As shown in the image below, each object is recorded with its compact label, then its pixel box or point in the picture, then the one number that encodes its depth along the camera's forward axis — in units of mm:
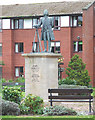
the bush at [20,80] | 38391
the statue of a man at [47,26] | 18562
